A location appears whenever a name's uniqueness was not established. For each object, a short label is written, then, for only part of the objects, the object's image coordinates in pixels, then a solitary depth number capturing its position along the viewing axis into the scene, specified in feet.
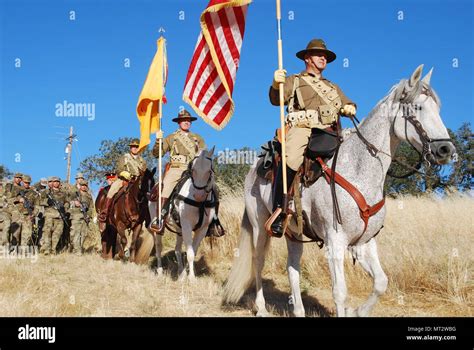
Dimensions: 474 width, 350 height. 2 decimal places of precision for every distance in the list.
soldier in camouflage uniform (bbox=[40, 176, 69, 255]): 51.06
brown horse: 43.34
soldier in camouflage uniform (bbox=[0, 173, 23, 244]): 52.11
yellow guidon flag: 38.22
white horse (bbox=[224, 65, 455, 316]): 18.40
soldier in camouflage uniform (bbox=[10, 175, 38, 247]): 51.88
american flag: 25.61
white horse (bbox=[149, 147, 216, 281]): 33.99
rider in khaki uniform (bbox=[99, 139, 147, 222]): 46.11
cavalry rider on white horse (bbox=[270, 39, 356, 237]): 21.57
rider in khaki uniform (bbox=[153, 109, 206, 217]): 38.93
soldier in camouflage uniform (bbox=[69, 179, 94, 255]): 51.96
